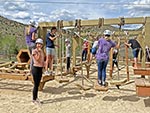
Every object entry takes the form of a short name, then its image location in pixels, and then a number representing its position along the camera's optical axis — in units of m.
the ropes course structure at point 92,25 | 3.92
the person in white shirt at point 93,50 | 6.45
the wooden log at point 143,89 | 3.46
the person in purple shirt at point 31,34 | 4.59
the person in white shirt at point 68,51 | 6.76
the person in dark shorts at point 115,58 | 6.79
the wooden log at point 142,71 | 3.92
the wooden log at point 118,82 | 4.30
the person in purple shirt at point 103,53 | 4.11
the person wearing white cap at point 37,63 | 3.81
